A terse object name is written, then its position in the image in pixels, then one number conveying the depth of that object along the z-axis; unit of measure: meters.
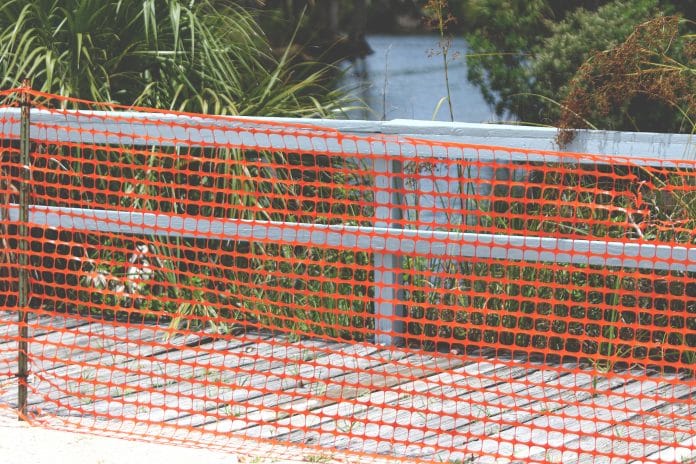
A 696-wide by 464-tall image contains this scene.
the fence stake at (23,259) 10.02
